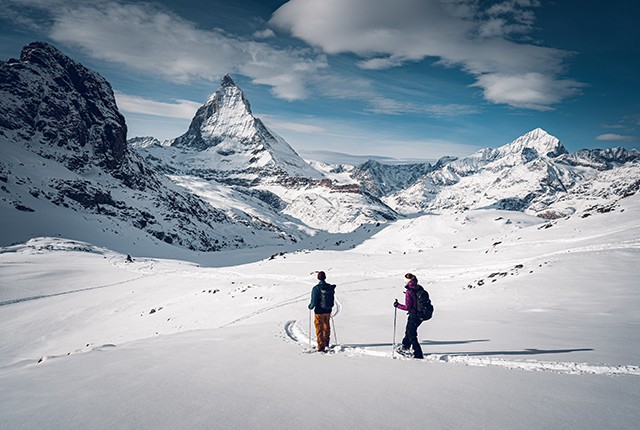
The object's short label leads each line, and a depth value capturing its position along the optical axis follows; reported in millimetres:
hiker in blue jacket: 10037
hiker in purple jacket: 8992
